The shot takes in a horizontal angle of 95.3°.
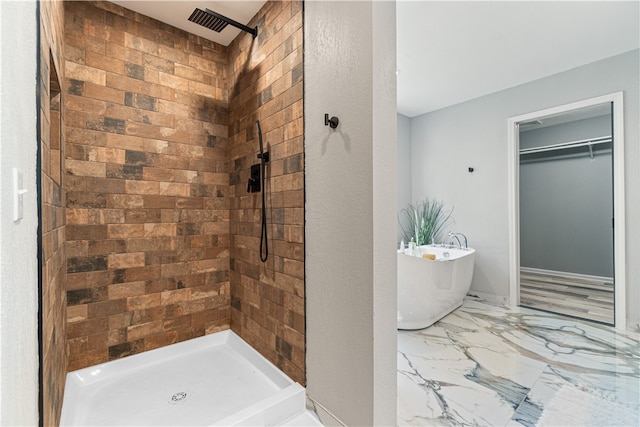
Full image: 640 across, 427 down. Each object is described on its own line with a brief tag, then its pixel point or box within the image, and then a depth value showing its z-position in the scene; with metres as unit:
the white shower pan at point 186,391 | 1.62
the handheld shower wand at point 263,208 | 2.04
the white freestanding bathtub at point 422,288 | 2.83
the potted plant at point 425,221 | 4.09
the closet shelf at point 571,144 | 4.27
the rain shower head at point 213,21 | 1.92
